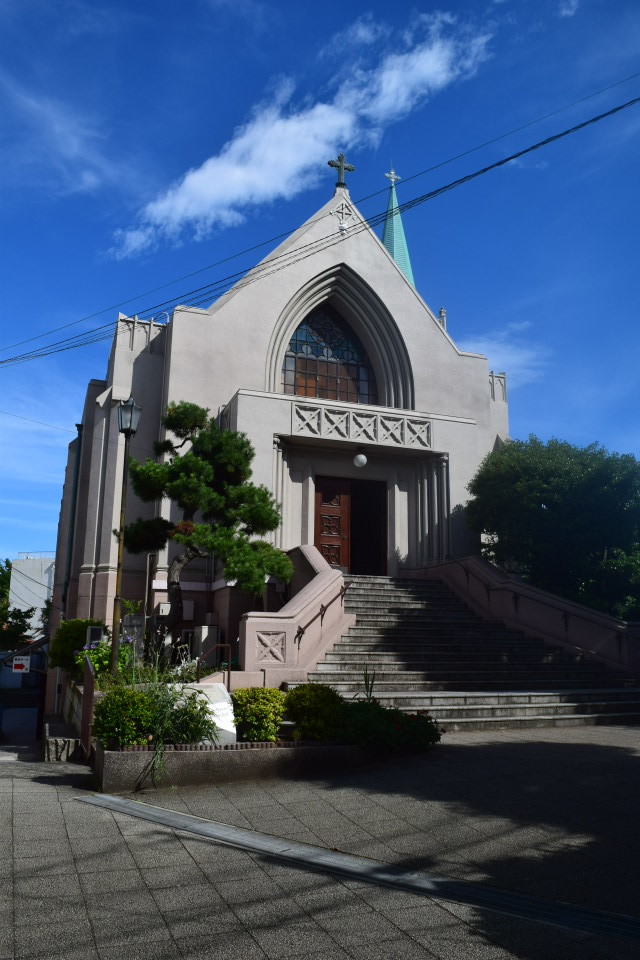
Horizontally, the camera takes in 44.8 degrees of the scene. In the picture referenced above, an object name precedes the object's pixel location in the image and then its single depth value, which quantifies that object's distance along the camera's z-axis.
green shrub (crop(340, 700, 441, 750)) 9.08
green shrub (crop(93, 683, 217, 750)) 8.27
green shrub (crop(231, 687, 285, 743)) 9.05
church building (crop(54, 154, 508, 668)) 19.22
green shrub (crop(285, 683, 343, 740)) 9.07
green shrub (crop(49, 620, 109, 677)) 15.47
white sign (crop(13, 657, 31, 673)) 30.66
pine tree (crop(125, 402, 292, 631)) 14.14
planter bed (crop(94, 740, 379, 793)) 8.00
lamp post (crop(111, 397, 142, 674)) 11.88
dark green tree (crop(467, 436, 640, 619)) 16.61
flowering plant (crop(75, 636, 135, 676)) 12.15
